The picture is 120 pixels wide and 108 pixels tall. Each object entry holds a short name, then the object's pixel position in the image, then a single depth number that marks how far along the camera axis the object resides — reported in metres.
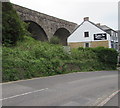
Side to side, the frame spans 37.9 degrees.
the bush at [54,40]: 29.82
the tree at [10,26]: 16.11
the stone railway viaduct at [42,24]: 28.17
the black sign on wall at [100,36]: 36.90
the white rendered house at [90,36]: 37.08
